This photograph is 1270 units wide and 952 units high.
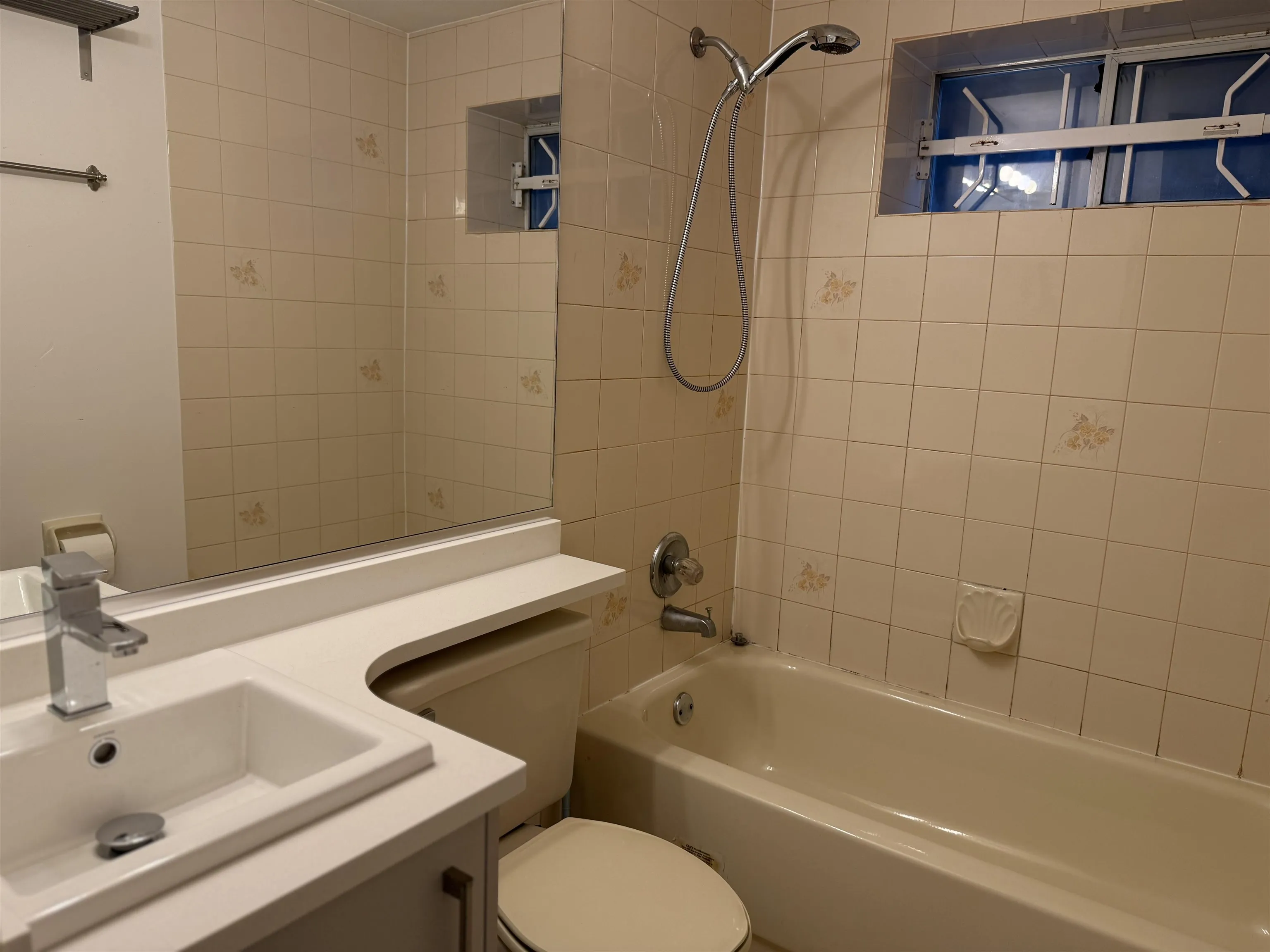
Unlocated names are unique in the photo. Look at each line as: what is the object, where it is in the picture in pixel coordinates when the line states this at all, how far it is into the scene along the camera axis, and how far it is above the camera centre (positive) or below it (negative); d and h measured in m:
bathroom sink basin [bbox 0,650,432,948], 0.74 -0.47
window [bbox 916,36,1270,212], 1.93 +0.50
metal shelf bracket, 1.03 +0.33
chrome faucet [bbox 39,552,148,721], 0.96 -0.35
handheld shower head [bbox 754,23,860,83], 1.78 +0.60
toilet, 1.31 -0.86
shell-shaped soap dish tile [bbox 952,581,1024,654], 2.10 -0.64
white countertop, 0.72 -0.48
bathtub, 1.56 -0.98
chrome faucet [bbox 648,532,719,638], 2.15 -0.58
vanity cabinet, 0.86 -0.60
